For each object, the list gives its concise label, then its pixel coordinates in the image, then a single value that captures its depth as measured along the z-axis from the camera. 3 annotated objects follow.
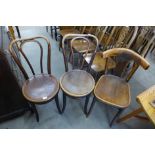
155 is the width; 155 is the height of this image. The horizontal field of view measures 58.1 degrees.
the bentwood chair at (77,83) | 1.36
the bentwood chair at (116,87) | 1.32
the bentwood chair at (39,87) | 1.29
